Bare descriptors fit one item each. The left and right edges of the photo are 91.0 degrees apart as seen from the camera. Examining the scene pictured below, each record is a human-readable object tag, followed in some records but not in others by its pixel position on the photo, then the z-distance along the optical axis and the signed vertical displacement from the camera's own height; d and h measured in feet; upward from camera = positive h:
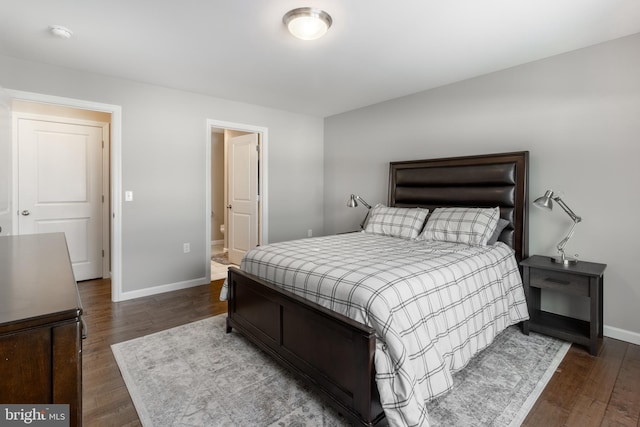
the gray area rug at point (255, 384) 5.60 -3.72
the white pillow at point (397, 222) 10.92 -0.58
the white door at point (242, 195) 15.52 +0.51
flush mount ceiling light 6.97 +4.17
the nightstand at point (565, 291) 7.76 -2.19
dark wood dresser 2.33 -1.11
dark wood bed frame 5.10 -2.14
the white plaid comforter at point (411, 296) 4.85 -1.78
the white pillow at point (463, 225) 9.29 -0.59
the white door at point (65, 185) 12.14 +0.76
